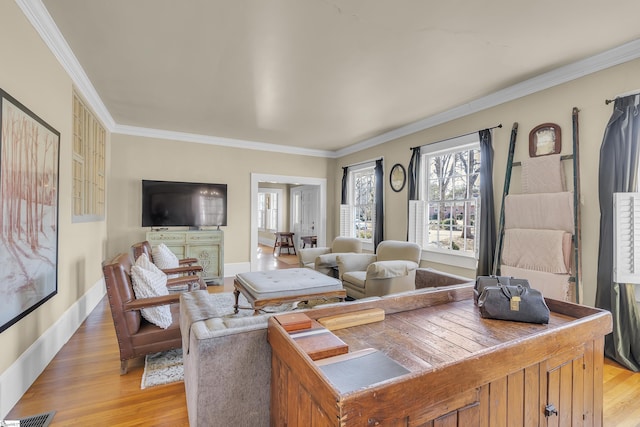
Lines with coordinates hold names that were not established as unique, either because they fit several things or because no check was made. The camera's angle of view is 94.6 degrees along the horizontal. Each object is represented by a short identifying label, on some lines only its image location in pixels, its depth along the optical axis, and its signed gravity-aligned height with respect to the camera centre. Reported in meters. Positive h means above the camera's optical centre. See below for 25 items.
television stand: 4.73 -0.56
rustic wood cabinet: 0.83 -0.52
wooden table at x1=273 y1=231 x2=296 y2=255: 9.13 -0.88
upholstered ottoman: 2.91 -0.76
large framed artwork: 1.74 +0.00
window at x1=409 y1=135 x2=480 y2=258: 3.86 +0.20
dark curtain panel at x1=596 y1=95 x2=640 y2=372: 2.39 +0.01
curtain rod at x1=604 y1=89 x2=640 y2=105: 2.41 +1.02
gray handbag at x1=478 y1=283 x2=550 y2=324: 1.38 -0.43
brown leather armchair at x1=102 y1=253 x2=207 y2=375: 2.12 -0.82
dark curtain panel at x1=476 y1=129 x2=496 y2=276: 3.40 +0.04
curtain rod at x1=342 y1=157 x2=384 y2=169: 5.43 +1.01
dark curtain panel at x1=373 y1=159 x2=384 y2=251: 5.25 +0.18
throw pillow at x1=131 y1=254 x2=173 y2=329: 2.25 -0.59
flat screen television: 4.88 +0.15
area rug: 2.16 -1.23
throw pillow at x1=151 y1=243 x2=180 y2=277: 3.36 -0.52
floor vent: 1.71 -1.23
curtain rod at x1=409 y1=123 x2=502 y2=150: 3.42 +1.05
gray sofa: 1.27 -0.70
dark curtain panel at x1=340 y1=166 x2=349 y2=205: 6.27 +0.65
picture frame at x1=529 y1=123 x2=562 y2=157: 2.92 +0.77
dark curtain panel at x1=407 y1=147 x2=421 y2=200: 4.52 +0.63
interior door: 8.48 +0.08
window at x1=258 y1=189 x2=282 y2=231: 10.40 +0.16
